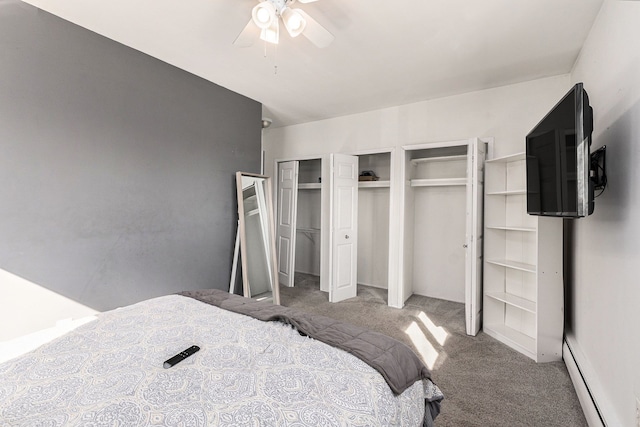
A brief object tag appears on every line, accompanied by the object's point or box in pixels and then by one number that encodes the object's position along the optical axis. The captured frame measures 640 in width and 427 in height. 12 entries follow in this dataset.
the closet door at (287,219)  4.79
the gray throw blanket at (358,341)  1.28
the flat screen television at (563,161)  1.51
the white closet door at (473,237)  3.03
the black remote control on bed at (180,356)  1.22
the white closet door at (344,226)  4.07
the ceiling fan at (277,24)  1.81
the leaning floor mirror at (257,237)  3.49
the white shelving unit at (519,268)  2.54
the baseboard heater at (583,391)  1.70
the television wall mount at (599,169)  1.70
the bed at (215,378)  0.96
